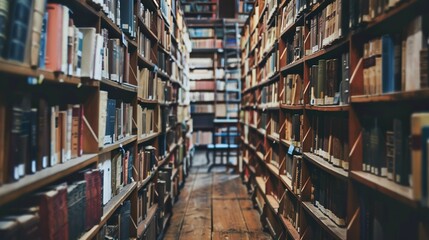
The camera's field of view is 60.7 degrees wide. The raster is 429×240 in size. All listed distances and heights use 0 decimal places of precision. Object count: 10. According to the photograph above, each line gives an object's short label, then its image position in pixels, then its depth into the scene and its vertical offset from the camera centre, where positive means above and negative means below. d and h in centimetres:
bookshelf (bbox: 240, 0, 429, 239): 125 +0
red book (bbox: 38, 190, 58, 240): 117 -33
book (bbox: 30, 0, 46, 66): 108 +25
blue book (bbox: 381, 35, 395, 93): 136 +20
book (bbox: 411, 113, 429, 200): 105 -10
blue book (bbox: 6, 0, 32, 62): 100 +23
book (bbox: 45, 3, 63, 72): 123 +26
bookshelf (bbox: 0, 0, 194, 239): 105 -3
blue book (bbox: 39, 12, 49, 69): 119 +23
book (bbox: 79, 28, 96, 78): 151 +27
